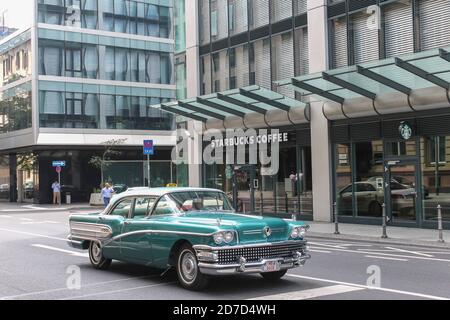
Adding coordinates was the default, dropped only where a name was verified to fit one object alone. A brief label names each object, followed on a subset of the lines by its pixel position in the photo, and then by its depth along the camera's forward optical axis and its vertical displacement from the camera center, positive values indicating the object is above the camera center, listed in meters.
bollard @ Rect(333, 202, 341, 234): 17.26 -1.50
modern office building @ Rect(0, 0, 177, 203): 41.31 +6.76
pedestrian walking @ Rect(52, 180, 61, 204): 40.24 -0.44
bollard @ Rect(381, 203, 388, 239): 15.92 -1.51
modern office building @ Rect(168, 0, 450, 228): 17.81 +2.81
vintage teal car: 8.12 -0.85
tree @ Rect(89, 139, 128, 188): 41.94 +2.14
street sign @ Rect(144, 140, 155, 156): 23.55 +1.45
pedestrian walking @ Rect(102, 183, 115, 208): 27.98 -0.52
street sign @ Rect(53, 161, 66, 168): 37.81 +1.36
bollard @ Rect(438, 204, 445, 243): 14.57 -1.34
